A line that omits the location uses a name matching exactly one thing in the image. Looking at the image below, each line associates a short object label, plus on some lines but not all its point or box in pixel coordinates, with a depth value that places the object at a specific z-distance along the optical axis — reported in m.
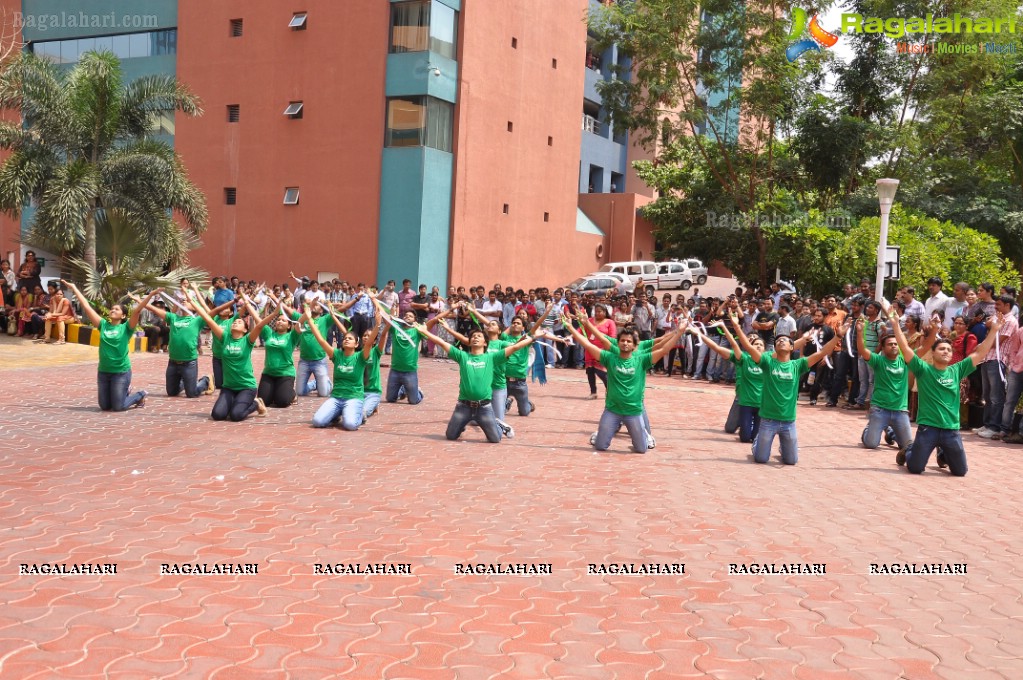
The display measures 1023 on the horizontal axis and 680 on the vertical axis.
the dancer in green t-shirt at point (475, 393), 11.77
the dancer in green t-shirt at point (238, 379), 12.62
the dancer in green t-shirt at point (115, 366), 12.94
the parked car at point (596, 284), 35.31
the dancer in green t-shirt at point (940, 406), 10.53
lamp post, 17.53
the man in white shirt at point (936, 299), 16.48
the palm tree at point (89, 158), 21.86
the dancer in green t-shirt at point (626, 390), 11.57
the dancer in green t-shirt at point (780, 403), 11.14
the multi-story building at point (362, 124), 31.09
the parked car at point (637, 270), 39.00
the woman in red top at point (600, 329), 17.00
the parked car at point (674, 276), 40.44
